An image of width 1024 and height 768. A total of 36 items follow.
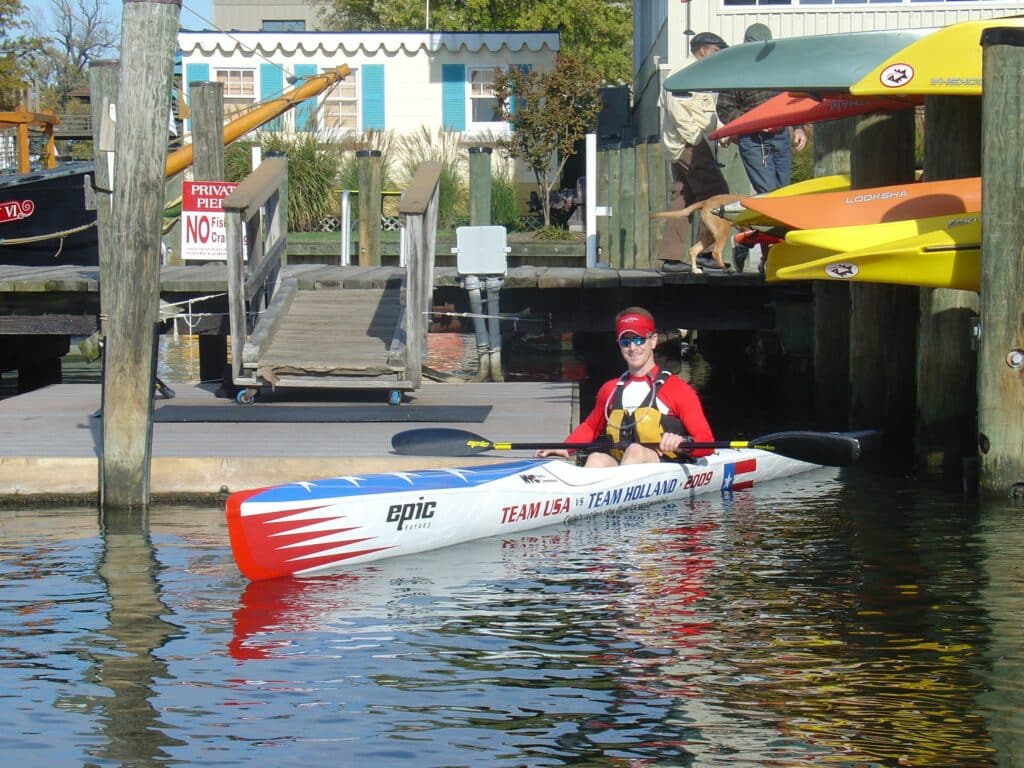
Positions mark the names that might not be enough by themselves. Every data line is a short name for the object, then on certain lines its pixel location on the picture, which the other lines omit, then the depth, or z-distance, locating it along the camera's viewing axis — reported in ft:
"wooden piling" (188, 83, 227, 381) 49.85
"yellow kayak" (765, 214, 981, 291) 33.22
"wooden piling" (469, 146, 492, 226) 49.37
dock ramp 37.68
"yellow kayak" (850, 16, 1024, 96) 34.30
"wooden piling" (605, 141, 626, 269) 52.13
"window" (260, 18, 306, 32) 142.92
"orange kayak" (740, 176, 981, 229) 35.01
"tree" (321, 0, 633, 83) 109.19
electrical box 44.47
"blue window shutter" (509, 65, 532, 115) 93.30
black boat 60.49
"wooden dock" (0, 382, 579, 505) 31.22
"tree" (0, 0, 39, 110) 102.12
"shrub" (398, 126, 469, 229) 75.15
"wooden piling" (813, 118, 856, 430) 43.86
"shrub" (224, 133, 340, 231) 74.18
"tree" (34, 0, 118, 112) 161.36
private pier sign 43.09
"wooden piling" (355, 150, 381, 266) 55.36
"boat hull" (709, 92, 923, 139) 44.04
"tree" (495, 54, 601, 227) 80.23
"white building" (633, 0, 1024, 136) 67.21
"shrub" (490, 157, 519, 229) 76.89
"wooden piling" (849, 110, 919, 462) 39.34
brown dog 45.44
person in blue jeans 47.75
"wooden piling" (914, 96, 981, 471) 34.63
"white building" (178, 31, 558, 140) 97.55
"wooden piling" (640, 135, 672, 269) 50.65
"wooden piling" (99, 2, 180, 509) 29.99
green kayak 42.27
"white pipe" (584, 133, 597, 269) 51.42
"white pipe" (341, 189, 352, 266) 55.77
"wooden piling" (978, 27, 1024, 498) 30.78
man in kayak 31.58
